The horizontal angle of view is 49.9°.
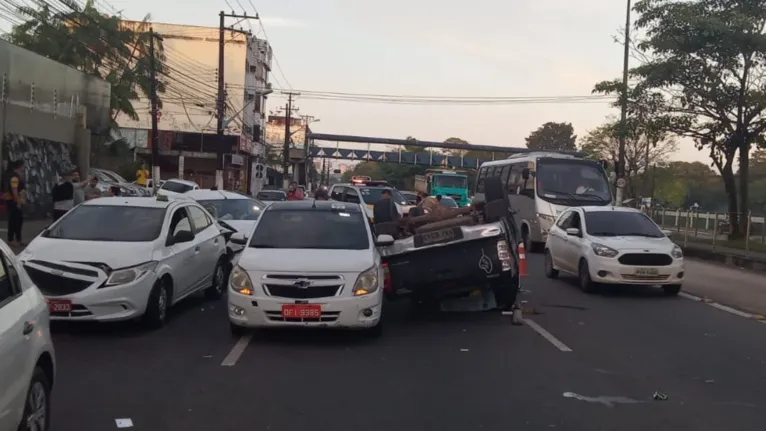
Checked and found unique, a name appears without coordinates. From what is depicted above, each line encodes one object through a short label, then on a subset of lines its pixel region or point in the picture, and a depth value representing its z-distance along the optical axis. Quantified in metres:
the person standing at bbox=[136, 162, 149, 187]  36.97
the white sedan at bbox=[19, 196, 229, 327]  9.31
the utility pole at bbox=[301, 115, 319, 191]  83.12
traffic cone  11.67
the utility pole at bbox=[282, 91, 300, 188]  69.44
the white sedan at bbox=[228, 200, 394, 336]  9.16
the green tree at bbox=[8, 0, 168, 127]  46.78
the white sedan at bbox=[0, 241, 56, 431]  4.62
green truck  53.84
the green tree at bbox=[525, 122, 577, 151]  101.80
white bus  23.56
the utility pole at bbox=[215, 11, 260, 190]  35.34
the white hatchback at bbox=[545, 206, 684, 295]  14.43
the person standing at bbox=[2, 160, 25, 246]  17.50
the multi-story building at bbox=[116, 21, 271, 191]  64.19
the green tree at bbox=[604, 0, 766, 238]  25.48
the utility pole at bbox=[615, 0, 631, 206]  29.21
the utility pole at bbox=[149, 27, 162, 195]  32.53
